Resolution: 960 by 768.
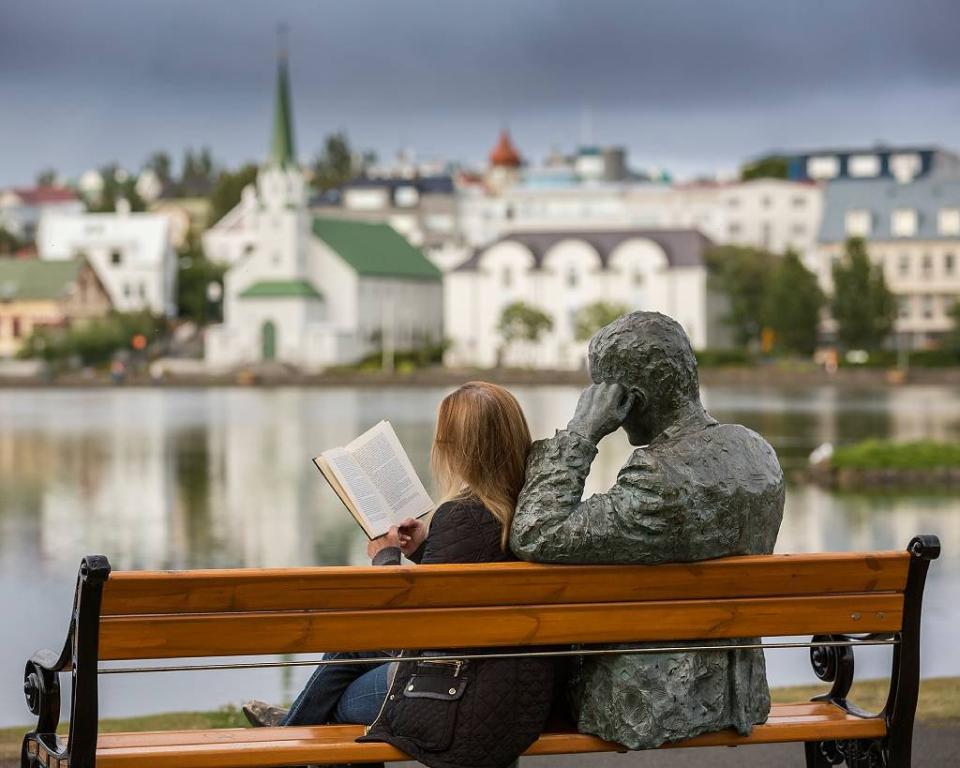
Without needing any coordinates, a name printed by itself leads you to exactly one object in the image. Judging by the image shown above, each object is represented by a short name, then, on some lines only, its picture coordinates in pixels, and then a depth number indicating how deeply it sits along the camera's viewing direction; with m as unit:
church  104.88
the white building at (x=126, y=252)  115.12
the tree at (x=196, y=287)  116.44
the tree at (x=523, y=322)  99.88
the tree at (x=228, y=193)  150.62
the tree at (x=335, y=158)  172.12
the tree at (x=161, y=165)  196.25
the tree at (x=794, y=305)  84.94
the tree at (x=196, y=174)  173.25
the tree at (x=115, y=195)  141.12
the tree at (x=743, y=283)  94.31
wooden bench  4.27
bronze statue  4.47
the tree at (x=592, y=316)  97.31
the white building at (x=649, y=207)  121.44
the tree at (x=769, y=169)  150.88
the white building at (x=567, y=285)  100.69
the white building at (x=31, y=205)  171.75
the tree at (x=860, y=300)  84.00
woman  4.54
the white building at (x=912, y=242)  100.31
